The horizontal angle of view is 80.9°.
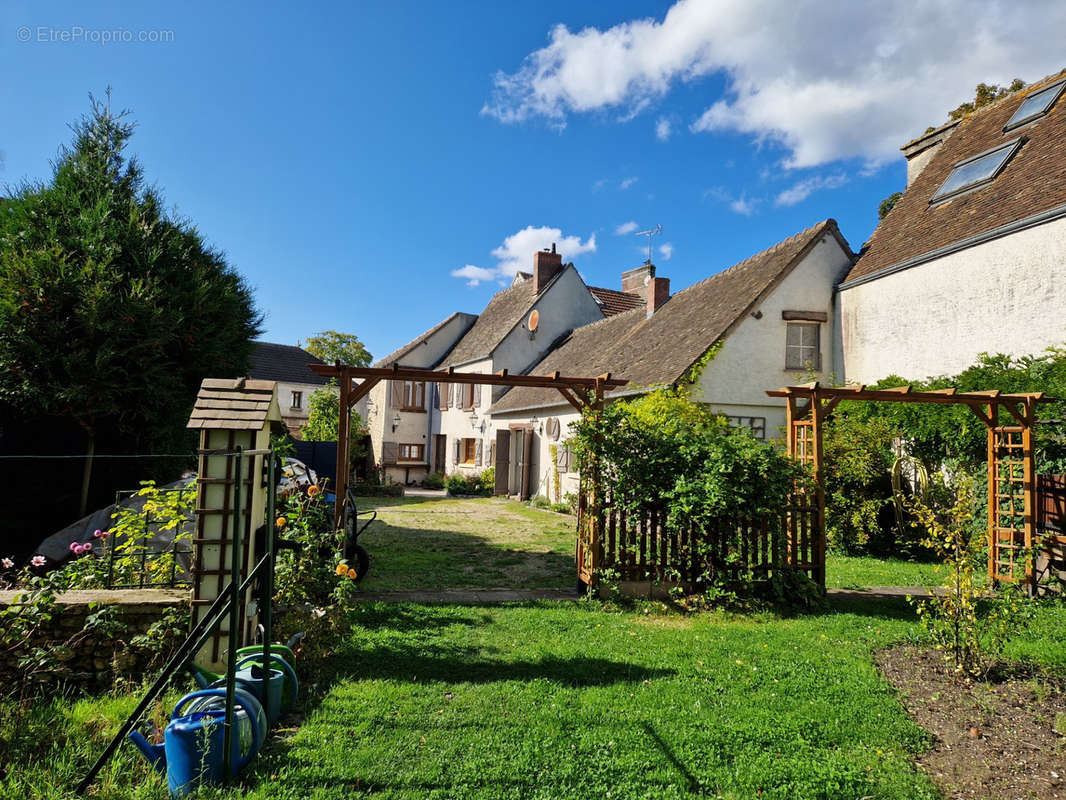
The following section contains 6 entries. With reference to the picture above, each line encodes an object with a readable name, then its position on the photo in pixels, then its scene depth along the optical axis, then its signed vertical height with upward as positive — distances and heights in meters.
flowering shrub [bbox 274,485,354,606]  5.79 -1.18
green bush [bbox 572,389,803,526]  7.31 -0.28
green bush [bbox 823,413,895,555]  11.17 -0.73
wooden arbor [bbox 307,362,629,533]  7.87 +0.76
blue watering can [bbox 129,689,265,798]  3.38 -1.73
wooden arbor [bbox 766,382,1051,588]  8.09 -0.17
